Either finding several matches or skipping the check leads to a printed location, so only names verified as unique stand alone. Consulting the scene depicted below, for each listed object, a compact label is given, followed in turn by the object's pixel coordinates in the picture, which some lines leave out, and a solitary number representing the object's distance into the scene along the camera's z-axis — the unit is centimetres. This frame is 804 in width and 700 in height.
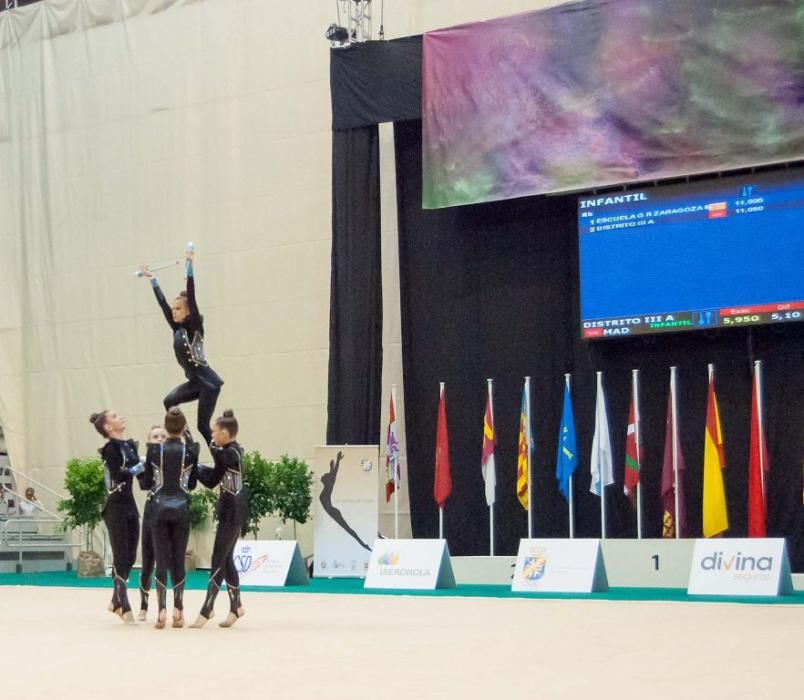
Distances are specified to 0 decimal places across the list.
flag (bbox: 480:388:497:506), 1469
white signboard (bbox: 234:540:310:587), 1367
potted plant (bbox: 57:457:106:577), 1692
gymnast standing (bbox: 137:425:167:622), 855
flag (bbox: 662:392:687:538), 1380
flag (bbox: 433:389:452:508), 1508
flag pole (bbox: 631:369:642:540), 1378
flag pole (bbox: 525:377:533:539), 1444
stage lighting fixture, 1578
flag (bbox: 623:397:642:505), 1384
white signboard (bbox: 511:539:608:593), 1190
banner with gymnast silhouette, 1522
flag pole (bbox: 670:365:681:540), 1351
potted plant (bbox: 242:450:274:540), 1593
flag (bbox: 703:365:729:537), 1345
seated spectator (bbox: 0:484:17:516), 1867
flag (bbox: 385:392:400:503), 1542
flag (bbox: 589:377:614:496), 1398
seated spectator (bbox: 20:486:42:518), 1889
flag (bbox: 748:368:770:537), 1310
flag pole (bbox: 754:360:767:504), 1317
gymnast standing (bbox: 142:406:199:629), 843
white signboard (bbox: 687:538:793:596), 1118
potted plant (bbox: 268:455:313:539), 1606
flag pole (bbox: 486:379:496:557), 1475
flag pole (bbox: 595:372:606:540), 1396
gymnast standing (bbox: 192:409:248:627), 828
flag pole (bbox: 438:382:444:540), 1502
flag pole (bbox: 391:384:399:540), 1525
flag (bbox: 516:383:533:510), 1444
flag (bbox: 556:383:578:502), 1436
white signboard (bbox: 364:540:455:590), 1280
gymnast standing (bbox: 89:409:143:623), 890
